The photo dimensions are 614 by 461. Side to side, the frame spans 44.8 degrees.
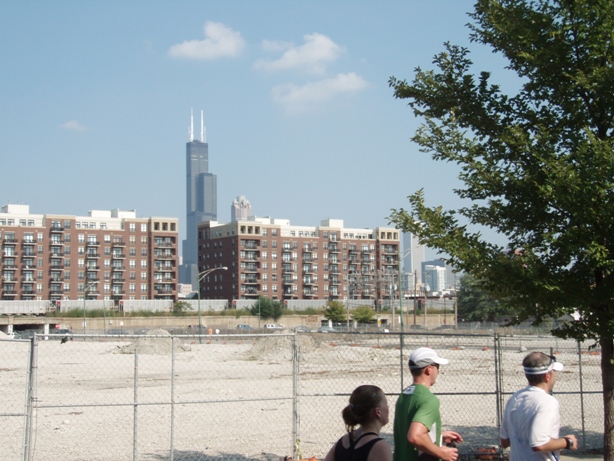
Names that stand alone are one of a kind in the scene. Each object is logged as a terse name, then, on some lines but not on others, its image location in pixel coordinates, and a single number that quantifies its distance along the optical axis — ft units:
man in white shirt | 18.83
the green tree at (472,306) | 422.41
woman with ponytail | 15.97
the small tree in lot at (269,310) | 413.59
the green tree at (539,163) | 29.81
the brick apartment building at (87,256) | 454.40
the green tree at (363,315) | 366.43
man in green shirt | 17.19
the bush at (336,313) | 393.29
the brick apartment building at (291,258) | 507.71
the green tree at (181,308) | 421.96
